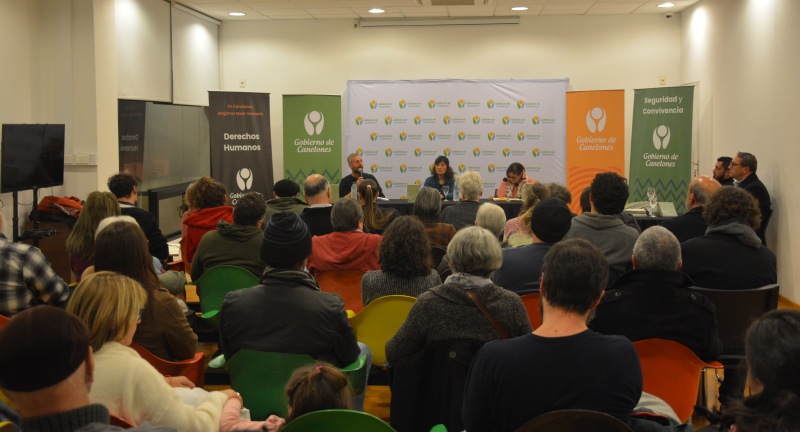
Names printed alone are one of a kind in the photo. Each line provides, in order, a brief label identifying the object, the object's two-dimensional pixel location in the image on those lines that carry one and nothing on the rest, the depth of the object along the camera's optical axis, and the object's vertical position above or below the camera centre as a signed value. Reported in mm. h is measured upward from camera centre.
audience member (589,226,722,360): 3188 -655
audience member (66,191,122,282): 4504 -487
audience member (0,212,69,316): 3625 -629
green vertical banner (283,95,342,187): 11438 +189
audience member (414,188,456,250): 5348 -485
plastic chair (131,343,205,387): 3056 -910
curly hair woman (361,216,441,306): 3855 -587
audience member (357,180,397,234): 6062 -501
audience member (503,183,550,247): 5020 -509
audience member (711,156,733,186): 8367 -212
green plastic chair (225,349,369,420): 2928 -872
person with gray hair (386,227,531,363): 2818 -620
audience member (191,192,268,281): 4699 -595
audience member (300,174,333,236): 5719 -443
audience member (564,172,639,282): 4402 -438
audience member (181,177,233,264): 5594 -471
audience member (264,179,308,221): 6090 -414
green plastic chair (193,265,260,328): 4367 -775
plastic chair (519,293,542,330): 3769 -765
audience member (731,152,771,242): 7777 -282
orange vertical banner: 11102 +206
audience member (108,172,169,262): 5379 -465
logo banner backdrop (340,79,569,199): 11695 +329
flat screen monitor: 6898 -87
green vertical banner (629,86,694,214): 10297 +103
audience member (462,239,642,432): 2189 -631
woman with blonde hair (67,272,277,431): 2270 -670
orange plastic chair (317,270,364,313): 4527 -793
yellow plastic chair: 3662 -833
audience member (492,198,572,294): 3955 -535
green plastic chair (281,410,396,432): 1955 -703
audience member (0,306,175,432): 1542 -455
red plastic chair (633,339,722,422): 3174 -921
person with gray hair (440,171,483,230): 6199 -447
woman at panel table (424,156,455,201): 9086 -319
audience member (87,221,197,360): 3189 -633
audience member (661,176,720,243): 5344 -478
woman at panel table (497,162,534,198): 8727 -350
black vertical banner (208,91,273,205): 11016 +93
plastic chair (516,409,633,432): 1972 -704
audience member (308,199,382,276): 4551 -590
